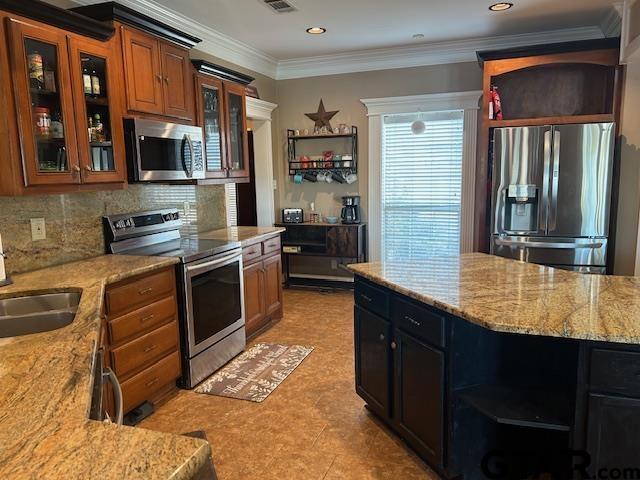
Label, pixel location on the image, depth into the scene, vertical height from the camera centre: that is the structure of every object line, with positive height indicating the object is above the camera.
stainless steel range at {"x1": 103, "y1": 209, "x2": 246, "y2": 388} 2.88 -0.64
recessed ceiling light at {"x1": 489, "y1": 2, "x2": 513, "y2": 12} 3.53 +1.41
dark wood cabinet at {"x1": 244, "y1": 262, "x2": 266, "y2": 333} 3.69 -0.92
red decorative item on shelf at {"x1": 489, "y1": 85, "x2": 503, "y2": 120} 4.17 +0.72
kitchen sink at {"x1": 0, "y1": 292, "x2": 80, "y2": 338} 1.90 -0.53
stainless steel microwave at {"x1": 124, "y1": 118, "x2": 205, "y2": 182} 2.77 +0.26
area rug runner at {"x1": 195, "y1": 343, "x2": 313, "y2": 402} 2.92 -1.31
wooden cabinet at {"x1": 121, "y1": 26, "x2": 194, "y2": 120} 2.80 +0.77
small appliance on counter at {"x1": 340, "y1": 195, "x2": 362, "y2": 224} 5.14 -0.28
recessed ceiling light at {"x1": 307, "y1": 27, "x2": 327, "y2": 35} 4.05 +1.43
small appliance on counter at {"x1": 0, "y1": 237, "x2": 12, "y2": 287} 2.19 -0.40
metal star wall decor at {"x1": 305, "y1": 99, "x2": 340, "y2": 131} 5.21 +0.82
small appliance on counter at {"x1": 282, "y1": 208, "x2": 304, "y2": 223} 5.35 -0.33
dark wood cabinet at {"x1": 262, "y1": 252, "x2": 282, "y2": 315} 4.01 -0.88
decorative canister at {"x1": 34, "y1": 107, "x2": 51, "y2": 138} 2.24 +0.36
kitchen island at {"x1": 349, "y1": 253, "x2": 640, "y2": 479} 1.53 -0.76
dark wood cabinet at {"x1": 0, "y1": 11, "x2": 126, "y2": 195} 2.12 +0.43
